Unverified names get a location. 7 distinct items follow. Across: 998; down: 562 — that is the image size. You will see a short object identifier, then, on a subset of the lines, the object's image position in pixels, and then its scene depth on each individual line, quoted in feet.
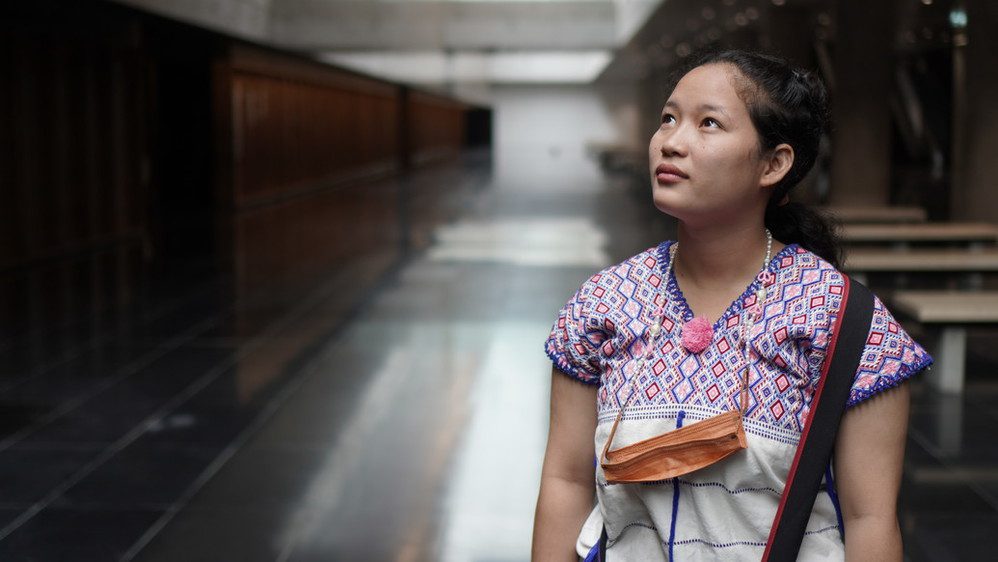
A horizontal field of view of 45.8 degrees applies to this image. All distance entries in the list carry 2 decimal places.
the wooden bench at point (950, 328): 21.90
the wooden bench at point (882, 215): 43.88
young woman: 5.10
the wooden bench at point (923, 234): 37.19
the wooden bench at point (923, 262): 30.40
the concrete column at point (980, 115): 44.09
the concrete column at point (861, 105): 55.26
